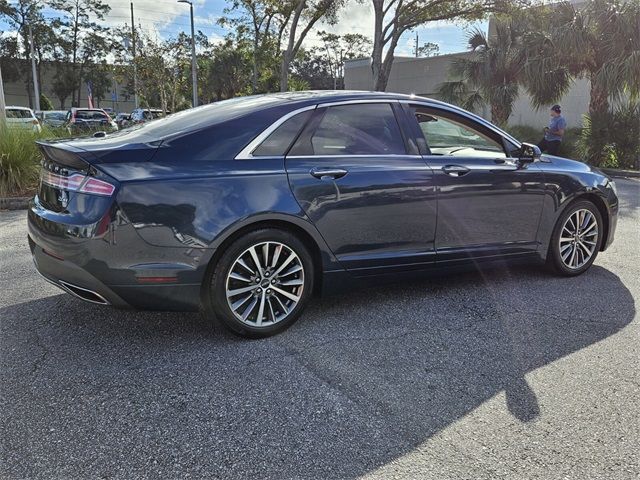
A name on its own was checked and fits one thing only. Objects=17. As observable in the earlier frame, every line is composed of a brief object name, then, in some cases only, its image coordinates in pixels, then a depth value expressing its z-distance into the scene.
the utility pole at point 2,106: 9.83
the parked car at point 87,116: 20.75
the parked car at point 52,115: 26.55
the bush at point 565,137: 15.47
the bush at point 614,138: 14.22
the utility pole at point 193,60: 28.33
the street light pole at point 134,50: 20.33
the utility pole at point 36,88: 41.84
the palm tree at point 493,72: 18.97
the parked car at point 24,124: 9.76
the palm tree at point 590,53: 14.55
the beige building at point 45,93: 55.25
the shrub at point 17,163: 8.67
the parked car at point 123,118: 25.98
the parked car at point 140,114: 24.31
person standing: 11.70
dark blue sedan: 3.10
